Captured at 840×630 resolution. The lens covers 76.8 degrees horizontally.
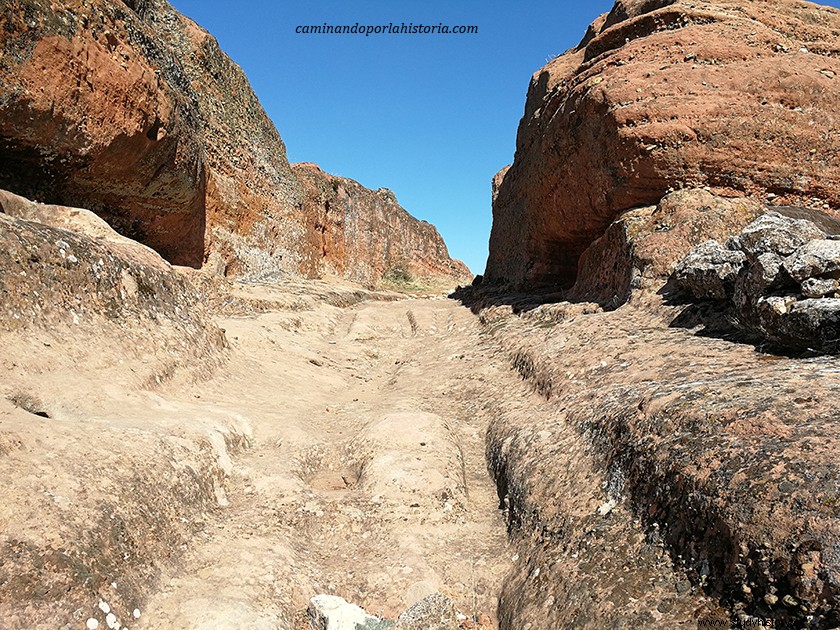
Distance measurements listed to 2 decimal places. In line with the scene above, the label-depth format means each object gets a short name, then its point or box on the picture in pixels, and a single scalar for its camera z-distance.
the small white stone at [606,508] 3.67
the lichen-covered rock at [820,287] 4.49
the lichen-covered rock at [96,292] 5.32
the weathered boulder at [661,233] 8.35
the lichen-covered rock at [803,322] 4.22
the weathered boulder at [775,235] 5.57
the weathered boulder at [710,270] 6.50
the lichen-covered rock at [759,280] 5.07
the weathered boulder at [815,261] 4.57
